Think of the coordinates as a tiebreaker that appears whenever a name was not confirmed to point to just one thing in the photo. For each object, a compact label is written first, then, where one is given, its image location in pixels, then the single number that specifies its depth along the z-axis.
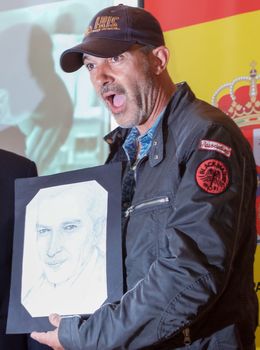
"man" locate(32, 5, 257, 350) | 2.40
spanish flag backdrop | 3.19
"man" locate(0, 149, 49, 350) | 2.93
